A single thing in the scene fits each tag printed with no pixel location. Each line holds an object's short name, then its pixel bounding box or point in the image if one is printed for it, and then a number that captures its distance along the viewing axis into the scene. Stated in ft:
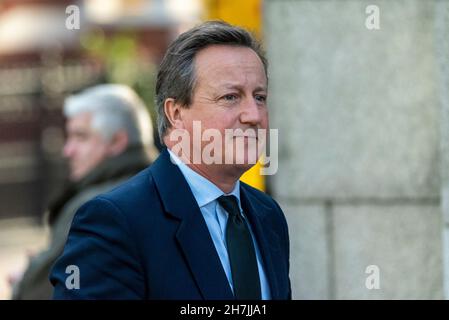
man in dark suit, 16.92
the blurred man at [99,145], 35.41
